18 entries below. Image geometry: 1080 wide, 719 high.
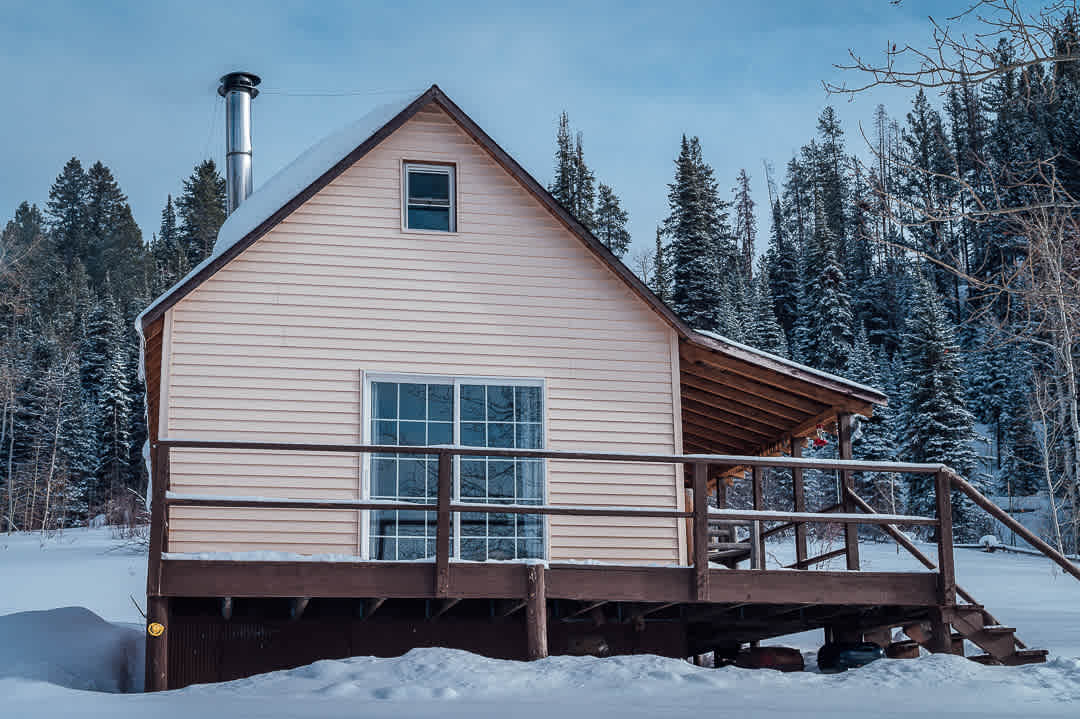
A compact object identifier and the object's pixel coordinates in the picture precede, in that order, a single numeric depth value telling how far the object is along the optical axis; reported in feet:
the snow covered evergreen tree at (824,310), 174.29
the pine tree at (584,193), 189.47
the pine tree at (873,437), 141.83
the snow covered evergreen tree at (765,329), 162.91
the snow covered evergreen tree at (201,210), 201.57
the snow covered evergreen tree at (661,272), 176.50
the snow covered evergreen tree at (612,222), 215.51
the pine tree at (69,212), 246.68
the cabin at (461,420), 33.06
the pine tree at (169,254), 187.52
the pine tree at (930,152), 211.00
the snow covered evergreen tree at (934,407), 136.26
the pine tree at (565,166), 193.26
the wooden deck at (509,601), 30.37
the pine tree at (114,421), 162.09
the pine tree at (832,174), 238.17
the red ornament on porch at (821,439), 46.07
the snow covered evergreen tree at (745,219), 272.92
